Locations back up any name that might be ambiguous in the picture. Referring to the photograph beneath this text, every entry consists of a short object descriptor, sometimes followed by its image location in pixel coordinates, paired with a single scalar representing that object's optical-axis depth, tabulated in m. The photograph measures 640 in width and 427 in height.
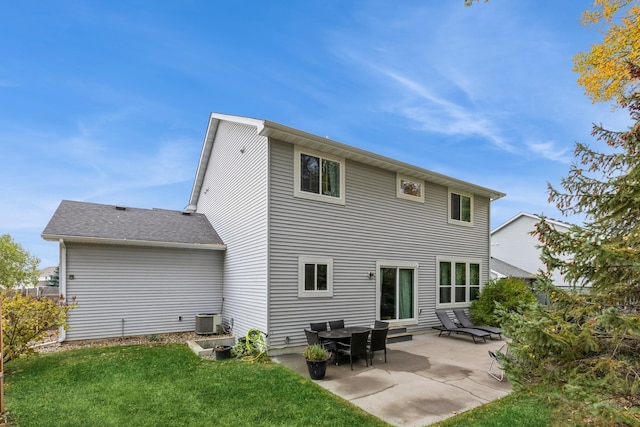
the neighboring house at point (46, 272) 44.34
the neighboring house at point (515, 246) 24.50
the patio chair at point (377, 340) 7.96
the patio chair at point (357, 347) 7.47
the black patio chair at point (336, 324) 9.12
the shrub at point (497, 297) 12.30
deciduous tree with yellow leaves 8.75
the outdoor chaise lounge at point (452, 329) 10.45
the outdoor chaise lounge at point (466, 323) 11.06
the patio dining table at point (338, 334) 7.83
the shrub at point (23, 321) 7.45
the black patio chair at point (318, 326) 8.82
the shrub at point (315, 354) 6.70
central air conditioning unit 10.88
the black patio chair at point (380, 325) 9.01
